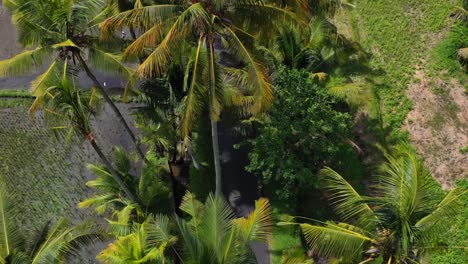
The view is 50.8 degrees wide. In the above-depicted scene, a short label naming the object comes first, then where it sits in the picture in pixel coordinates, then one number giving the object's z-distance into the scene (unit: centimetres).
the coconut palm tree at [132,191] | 1791
